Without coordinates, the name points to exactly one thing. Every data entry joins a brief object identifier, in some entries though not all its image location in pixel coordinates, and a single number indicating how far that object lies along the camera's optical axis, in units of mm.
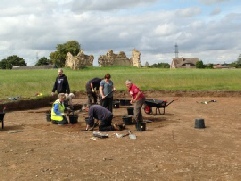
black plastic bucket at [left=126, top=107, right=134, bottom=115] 15742
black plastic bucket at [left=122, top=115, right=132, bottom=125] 13001
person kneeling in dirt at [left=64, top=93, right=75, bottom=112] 14719
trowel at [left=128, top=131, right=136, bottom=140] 10224
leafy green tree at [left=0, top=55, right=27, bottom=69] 108144
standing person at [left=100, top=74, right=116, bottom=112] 13344
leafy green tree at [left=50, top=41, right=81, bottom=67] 89250
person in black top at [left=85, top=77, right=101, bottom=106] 15703
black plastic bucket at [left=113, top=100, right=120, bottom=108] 19156
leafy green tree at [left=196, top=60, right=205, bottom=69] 83894
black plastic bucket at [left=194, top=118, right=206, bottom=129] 12195
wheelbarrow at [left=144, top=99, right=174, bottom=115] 14891
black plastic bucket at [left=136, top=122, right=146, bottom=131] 11680
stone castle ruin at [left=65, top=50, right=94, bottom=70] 56625
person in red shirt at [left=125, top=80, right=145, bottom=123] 11836
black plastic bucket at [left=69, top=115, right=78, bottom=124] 13242
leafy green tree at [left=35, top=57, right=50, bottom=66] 110125
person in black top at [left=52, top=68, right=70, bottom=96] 15305
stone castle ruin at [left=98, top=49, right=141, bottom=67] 66938
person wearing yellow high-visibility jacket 13016
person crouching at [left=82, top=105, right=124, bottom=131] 11562
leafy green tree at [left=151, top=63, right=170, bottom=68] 100388
